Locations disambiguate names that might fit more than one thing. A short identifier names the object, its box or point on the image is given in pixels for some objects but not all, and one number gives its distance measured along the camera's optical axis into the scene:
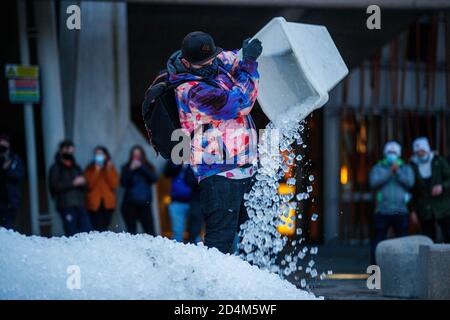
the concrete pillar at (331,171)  17.34
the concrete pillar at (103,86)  13.55
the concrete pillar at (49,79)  13.78
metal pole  13.29
